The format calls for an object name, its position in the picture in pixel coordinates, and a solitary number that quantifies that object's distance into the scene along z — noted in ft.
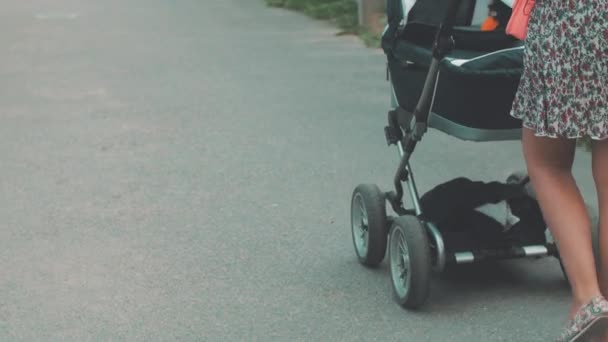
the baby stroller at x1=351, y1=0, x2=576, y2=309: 15.21
